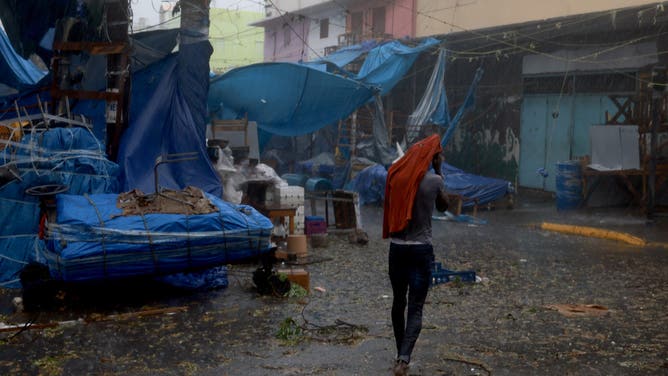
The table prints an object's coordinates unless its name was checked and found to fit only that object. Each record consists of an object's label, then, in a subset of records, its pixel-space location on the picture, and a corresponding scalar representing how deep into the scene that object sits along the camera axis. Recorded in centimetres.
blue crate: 859
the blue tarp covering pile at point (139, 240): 694
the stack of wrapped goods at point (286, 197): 1115
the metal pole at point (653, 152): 1352
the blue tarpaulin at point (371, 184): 1714
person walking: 530
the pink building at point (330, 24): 2588
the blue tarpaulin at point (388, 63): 1803
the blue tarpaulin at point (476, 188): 1594
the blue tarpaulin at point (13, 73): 1164
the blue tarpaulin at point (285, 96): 1391
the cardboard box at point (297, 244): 1018
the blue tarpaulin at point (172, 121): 1022
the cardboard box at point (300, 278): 829
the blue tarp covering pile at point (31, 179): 820
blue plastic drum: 1547
